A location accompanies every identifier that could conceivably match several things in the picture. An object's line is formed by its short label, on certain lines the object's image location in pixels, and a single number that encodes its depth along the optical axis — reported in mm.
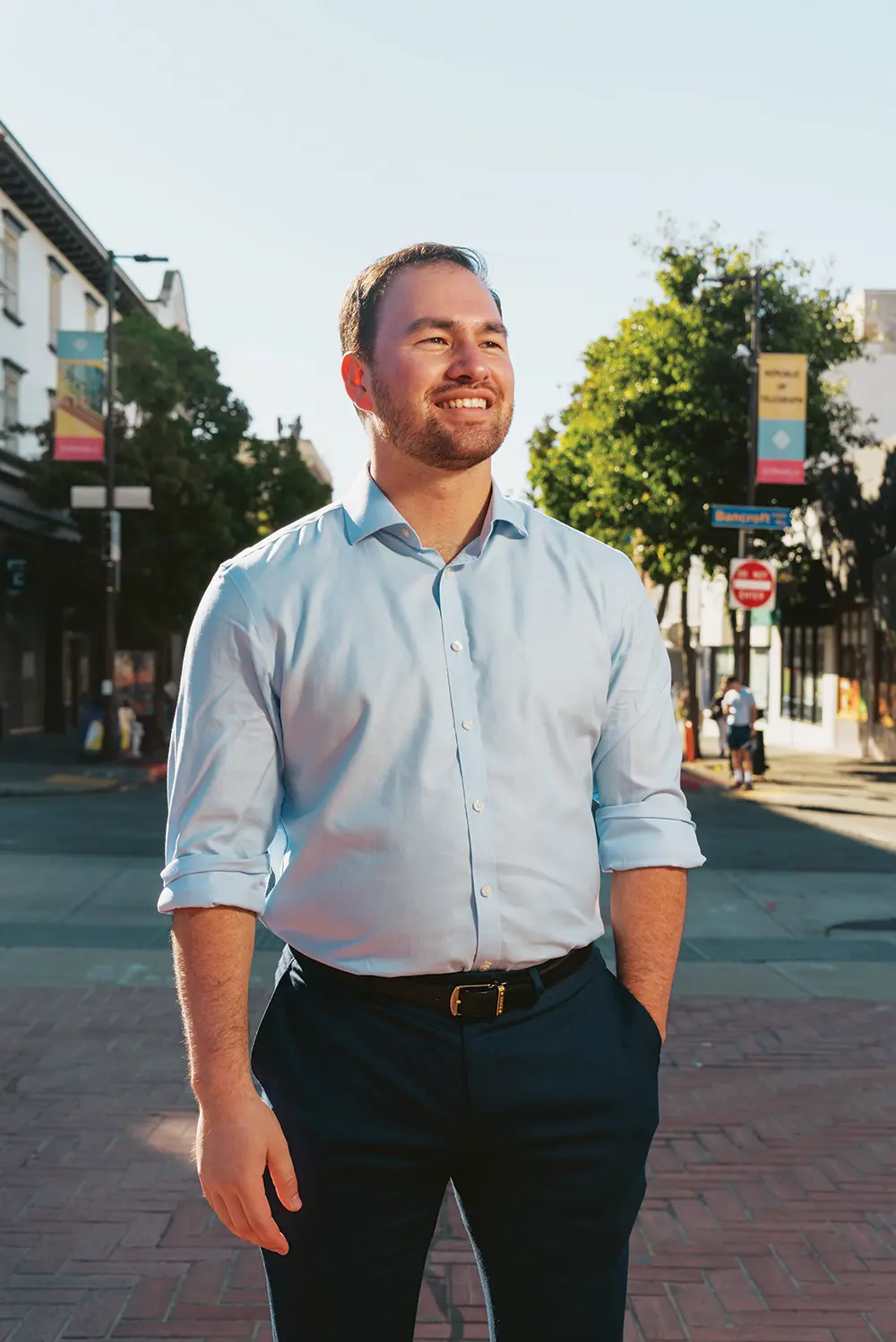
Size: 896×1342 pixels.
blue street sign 20422
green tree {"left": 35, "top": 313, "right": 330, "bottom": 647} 27875
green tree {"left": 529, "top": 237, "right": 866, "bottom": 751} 26109
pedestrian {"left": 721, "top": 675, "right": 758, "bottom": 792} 20609
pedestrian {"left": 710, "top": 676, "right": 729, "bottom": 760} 24573
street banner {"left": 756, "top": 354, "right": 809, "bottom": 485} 20834
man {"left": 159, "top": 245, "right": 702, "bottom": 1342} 1946
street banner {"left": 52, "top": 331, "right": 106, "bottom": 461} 22109
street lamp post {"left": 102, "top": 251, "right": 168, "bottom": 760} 23516
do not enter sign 21156
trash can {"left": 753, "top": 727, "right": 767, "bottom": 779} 22892
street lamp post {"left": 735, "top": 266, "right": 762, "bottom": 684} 22828
